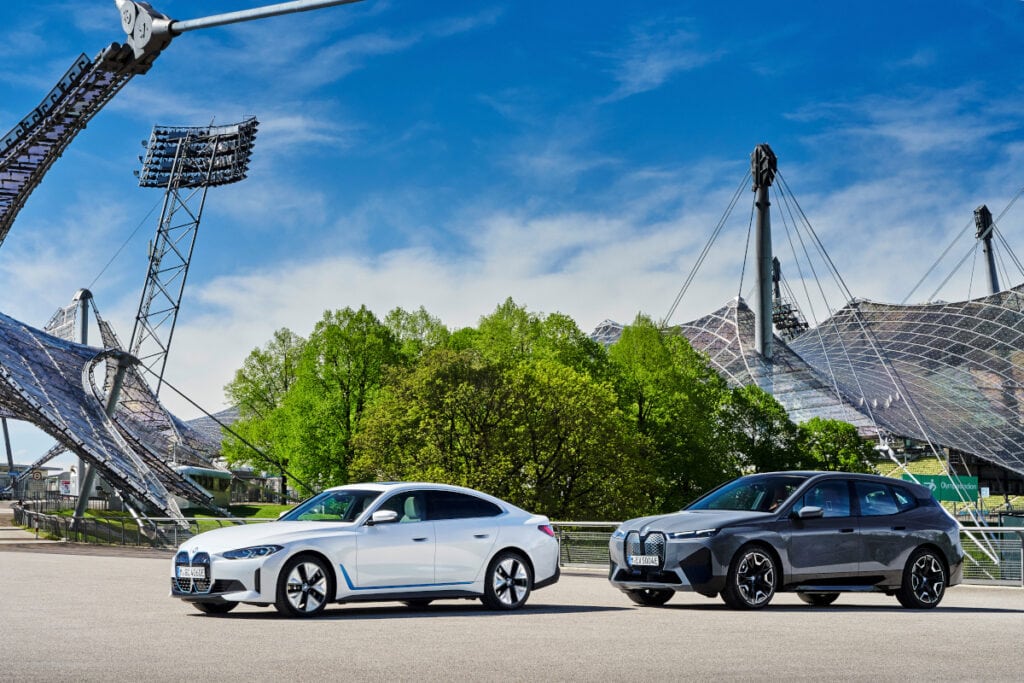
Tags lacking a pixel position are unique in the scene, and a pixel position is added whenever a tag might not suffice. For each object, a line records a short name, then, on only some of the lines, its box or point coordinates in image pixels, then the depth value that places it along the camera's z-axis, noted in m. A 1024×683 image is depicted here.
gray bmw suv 15.23
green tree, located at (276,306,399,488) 58.00
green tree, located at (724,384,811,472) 64.44
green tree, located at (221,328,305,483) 74.25
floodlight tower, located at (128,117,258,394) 100.50
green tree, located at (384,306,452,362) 64.50
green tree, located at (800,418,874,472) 68.12
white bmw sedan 13.76
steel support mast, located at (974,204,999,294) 132.62
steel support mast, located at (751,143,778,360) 93.50
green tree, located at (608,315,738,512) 57.19
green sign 67.19
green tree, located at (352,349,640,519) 46.38
